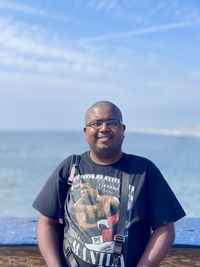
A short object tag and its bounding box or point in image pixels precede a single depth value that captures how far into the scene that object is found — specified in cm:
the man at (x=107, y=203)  166
